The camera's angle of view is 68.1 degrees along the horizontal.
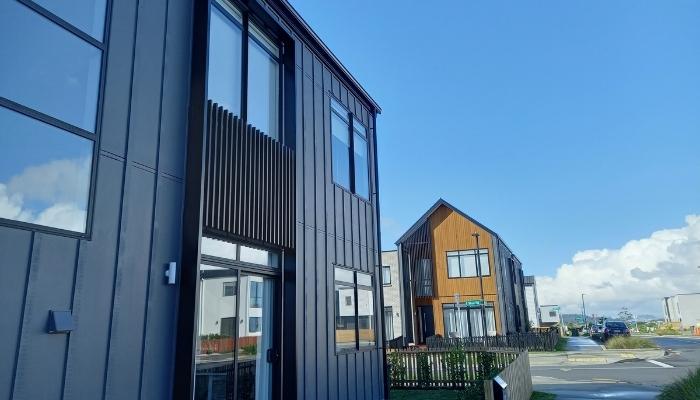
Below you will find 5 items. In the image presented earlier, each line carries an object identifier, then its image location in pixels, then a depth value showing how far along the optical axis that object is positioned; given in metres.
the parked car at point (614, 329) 40.52
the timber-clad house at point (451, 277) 33.81
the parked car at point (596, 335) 44.17
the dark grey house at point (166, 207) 4.25
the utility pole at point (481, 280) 32.74
